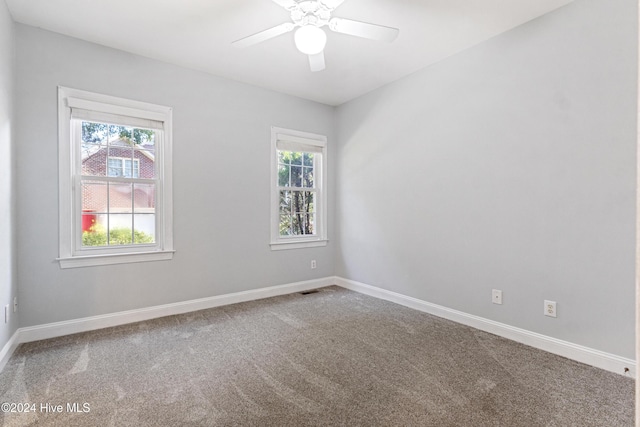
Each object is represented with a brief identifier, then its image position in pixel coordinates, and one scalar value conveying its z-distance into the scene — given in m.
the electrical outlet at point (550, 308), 2.40
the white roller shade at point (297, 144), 4.07
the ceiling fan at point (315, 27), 1.96
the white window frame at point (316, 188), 4.00
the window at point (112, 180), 2.75
